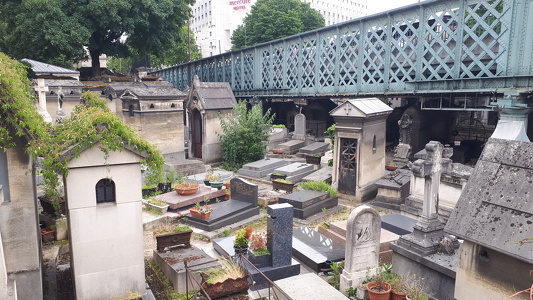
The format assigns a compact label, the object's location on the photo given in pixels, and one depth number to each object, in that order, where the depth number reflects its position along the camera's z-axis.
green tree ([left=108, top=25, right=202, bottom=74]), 51.50
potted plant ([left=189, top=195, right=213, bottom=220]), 10.73
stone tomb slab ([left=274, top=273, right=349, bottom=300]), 6.52
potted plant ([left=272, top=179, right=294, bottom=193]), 13.86
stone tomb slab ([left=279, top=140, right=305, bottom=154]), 21.05
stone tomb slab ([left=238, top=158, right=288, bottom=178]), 16.39
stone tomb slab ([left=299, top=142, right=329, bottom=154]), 19.36
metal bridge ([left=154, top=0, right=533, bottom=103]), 13.17
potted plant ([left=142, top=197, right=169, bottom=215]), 11.38
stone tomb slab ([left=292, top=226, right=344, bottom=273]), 8.36
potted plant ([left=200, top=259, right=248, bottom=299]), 6.72
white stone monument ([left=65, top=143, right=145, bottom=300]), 6.50
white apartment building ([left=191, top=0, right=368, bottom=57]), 69.75
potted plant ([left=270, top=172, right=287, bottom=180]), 15.16
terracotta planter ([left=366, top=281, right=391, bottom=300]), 6.62
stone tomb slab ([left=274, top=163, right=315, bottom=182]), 15.41
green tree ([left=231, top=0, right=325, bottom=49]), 44.00
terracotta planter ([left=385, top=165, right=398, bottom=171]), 15.38
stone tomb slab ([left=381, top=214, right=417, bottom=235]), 9.66
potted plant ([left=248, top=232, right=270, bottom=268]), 7.95
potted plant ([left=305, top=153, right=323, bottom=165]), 17.42
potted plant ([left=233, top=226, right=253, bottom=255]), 8.23
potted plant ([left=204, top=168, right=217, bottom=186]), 14.55
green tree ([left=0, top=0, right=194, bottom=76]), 23.05
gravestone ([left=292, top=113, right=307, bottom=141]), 22.38
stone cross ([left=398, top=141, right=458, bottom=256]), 7.38
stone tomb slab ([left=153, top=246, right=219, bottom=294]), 7.38
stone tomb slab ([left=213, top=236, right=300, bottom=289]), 7.67
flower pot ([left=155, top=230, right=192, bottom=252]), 8.40
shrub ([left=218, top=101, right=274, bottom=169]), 18.42
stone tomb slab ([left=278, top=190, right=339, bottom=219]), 11.73
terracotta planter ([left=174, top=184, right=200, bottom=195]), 12.29
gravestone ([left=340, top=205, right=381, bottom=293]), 7.39
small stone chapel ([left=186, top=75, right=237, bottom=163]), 19.25
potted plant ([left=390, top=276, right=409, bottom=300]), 6.53
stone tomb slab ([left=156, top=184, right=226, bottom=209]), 11.74
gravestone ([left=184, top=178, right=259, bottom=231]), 10.76
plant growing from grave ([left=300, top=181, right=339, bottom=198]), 12.70
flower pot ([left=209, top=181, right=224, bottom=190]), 13.71
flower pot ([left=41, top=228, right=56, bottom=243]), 9.68
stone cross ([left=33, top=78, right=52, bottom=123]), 14.60
